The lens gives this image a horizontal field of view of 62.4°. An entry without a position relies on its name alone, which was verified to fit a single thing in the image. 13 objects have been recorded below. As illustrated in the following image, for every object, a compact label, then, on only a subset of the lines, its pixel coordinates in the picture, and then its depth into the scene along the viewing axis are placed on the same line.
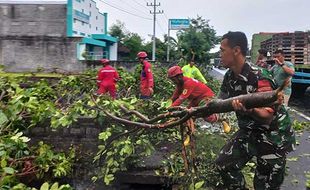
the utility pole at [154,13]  25.59
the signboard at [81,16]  24.57
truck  9.62
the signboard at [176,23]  24.77
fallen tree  1.59
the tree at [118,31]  41.95
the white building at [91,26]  23.67
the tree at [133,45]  35.87
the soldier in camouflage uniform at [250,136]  2.13
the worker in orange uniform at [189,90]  3.14
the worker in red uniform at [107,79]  5.27
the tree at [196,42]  15.52
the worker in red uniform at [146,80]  5.70
